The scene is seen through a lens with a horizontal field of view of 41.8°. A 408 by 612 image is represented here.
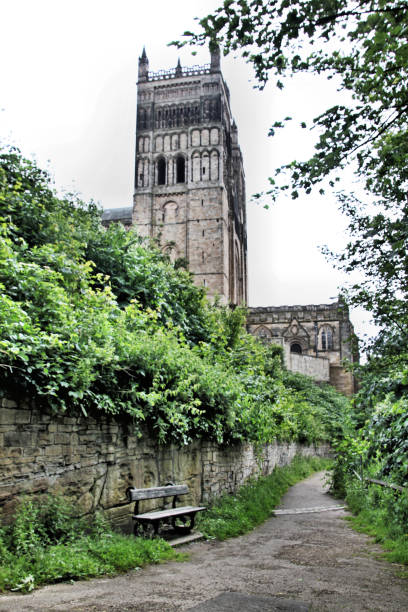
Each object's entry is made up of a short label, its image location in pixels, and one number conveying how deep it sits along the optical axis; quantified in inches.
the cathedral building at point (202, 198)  2018.9
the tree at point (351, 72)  165.8
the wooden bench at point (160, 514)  268.4
